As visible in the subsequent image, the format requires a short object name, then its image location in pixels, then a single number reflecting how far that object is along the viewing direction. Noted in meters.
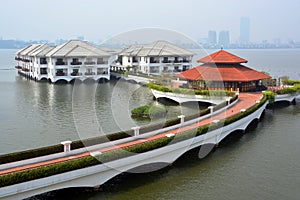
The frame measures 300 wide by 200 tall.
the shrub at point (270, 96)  37.75
